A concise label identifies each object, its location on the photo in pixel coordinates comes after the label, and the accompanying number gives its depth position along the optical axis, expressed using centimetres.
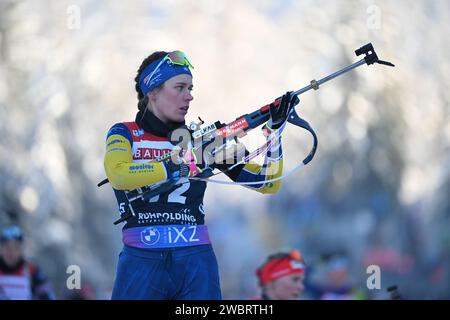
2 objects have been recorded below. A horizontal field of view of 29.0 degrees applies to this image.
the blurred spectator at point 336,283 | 1286
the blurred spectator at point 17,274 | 1123
